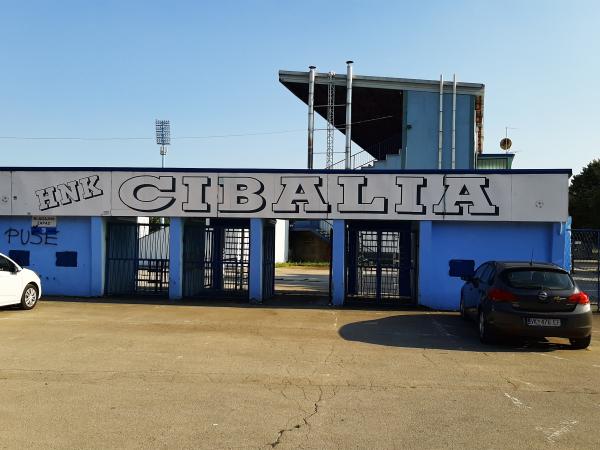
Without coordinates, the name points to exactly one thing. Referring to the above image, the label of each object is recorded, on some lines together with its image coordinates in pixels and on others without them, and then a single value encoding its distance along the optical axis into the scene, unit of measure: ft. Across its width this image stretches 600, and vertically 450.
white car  41.60
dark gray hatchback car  31.04
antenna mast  98.17
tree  168.35
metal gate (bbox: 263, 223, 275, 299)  56.30
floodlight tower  234.58
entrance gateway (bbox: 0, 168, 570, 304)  50.49
